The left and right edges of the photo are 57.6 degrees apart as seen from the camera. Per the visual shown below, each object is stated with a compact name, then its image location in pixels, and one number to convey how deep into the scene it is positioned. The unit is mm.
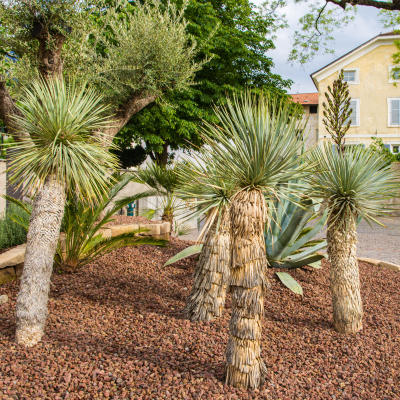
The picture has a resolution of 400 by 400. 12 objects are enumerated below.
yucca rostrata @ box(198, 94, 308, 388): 2336
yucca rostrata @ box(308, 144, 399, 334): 3221
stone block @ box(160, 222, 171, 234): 7065
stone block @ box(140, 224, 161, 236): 6691
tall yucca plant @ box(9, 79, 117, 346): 3057
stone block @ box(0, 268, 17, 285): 4402
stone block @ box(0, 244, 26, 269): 4375
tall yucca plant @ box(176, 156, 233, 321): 3551
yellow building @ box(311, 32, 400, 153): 21906
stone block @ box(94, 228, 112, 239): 5719
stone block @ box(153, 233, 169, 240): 7044
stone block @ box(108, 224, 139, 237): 6137
